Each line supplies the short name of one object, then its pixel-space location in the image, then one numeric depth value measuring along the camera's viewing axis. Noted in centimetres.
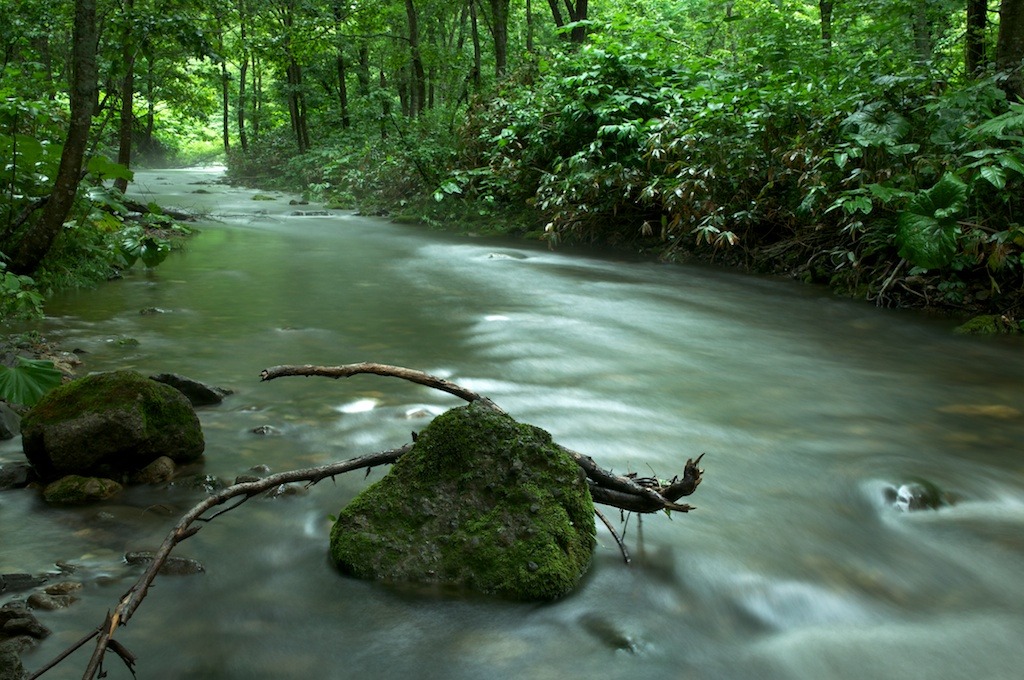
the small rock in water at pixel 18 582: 280
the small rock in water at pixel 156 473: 373
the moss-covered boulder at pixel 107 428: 362
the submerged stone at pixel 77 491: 350
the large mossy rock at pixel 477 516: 287
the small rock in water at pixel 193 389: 477
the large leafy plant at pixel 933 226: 750
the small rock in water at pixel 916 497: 377
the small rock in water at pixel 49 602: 270
